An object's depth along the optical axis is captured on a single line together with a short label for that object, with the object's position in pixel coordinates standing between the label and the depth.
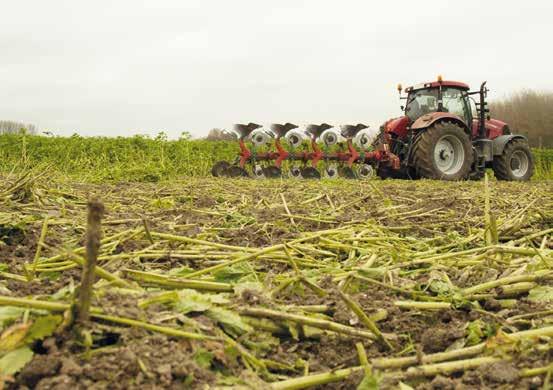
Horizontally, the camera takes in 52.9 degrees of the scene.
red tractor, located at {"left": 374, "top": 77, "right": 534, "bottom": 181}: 11.11
